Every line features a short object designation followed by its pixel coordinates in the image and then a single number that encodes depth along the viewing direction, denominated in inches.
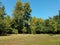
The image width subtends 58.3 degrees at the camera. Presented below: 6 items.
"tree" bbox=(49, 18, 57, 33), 831.0
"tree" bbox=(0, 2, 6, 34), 702.1
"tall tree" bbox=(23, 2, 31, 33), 878.6
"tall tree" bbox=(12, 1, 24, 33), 858.3
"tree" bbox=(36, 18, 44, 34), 866.4
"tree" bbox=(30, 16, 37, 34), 860.8
